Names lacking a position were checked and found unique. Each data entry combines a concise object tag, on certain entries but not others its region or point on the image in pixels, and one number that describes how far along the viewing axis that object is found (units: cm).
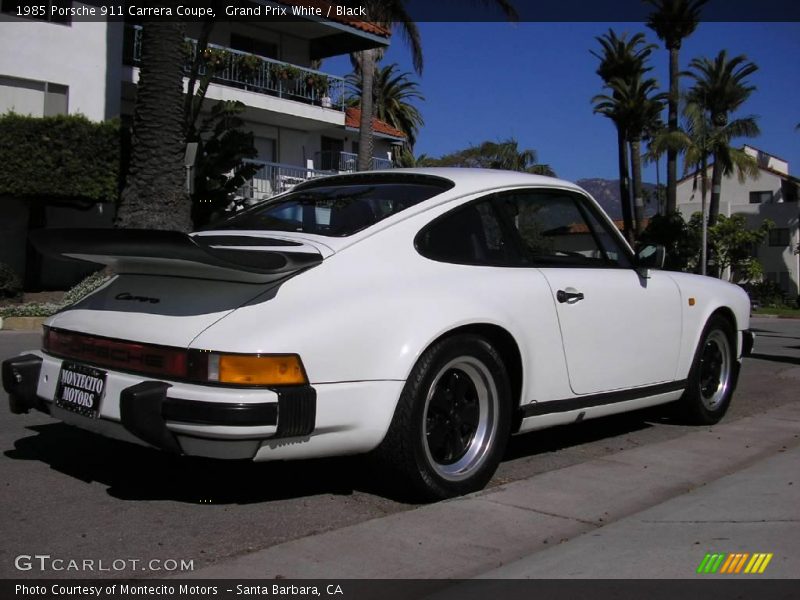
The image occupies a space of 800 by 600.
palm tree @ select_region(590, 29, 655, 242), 4275
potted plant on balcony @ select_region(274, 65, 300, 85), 2462
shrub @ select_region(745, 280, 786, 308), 4872
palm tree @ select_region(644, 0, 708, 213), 4109
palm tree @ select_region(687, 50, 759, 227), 4497
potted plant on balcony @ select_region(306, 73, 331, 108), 2573
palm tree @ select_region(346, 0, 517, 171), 2316
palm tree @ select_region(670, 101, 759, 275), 4166
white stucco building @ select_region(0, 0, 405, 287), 1916
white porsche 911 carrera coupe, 344
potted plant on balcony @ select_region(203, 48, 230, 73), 2238
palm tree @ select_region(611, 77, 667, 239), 4228
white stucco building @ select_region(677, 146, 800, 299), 5672
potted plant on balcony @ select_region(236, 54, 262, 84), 2352
